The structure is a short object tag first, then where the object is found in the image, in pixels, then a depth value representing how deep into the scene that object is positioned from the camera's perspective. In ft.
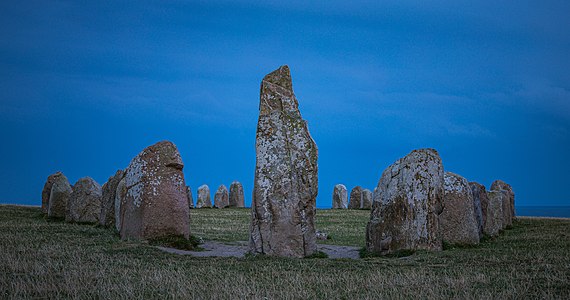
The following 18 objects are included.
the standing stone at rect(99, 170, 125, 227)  70.90
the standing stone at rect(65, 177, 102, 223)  79.46
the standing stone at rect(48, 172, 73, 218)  86.53
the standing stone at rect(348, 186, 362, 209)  153.38
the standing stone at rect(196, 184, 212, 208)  159.53
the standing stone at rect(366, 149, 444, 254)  50.08
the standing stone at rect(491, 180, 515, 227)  86.79
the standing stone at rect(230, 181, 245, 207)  159.43
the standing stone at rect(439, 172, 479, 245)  57.26
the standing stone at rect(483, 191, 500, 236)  68.95
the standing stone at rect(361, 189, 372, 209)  149.59
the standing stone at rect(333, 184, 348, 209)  157.17
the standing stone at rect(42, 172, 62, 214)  94.59
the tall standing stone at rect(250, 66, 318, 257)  47.09
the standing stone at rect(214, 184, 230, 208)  158.61
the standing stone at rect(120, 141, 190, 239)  55.06
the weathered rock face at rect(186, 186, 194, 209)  143.86
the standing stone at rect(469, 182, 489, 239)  65.87
